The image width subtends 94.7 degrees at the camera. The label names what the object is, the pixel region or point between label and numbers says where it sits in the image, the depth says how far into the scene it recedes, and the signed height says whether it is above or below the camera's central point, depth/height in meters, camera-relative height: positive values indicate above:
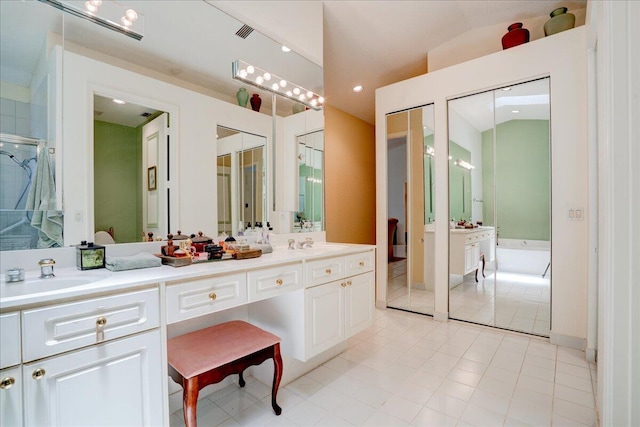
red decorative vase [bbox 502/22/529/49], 2.82 +1.69
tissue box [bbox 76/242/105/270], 1.35 -0.20
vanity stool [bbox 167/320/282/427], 1.35 -0.72
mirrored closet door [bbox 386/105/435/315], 3.36 +0.04
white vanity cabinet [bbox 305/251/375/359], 1.91 -0.65
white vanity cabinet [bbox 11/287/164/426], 0.93 -0.52
